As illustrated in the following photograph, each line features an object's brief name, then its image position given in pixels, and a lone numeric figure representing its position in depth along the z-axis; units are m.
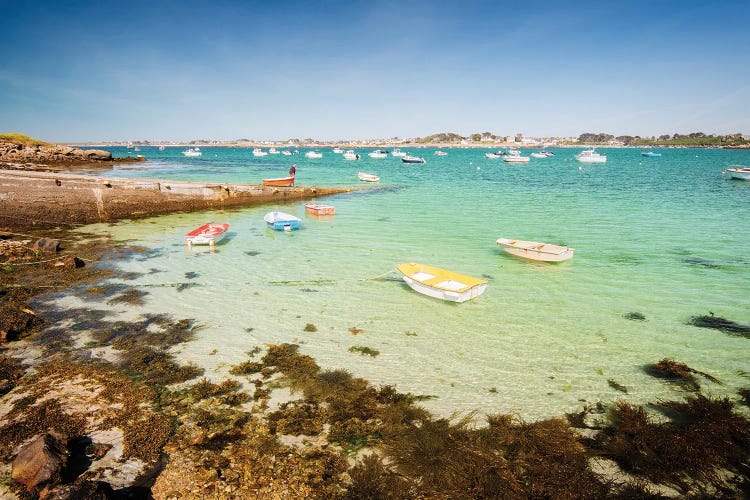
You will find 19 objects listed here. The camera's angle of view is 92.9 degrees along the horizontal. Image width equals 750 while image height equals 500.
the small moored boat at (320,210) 27.87
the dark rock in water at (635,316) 11.66
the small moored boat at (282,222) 22.94
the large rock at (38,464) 5.35
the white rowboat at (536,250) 16.66
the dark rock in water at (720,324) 10.80
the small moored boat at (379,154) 131.62
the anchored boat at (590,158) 99.51
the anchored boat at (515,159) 100.31
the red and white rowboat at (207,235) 18.88
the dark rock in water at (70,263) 15.05
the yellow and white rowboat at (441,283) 12.40
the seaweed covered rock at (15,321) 9.54
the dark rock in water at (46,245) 16.78
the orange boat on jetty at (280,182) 37.53
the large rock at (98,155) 67.99
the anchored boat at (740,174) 49.94
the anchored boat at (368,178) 50.96
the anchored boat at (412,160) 93.06
